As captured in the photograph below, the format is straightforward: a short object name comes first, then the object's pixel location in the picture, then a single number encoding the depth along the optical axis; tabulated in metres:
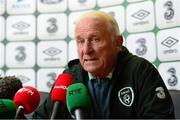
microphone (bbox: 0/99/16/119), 1.39
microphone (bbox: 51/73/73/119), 1.35
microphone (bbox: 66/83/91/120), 1.29
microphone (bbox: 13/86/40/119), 1.51
